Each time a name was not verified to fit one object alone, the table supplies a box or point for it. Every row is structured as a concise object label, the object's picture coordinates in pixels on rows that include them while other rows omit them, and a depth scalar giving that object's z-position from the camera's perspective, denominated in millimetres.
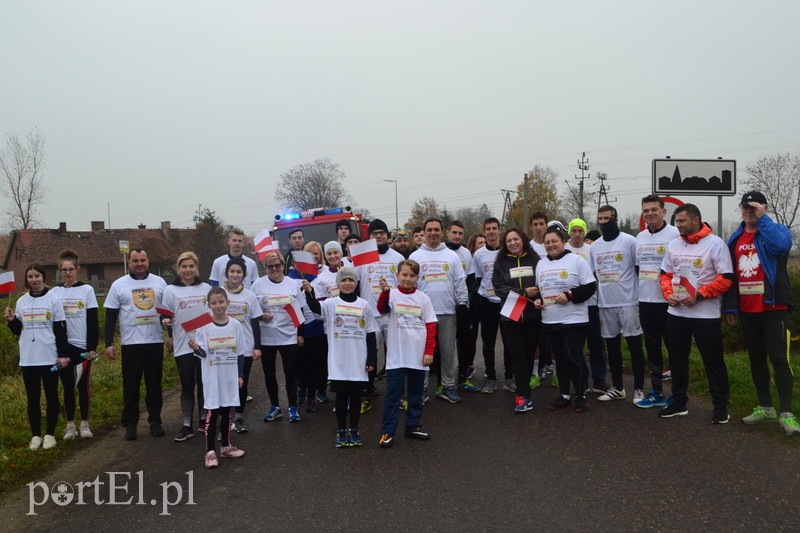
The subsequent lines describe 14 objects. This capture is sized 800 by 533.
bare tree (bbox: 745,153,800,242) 32750
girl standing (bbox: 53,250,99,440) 6617
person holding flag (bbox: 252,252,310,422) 6934
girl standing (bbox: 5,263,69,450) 6359
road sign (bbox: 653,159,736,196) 8703
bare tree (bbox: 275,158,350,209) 72125
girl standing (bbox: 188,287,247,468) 5605
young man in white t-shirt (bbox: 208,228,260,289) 7883
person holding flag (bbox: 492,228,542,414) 6809
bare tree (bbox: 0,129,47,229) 42531
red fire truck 15734
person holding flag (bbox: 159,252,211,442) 6504
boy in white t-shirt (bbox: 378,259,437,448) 6008
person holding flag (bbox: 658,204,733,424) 5895
